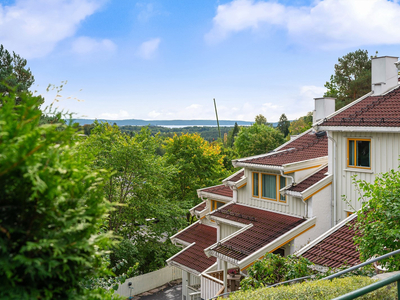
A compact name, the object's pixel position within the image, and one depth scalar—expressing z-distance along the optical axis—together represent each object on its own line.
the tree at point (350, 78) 40.81
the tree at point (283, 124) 120.81
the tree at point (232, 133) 119.29
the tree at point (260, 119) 118.25
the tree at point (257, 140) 55.91
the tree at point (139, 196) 24.69
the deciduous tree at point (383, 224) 7.77
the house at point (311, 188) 13.19
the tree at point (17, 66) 24.83
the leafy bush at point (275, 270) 10.27
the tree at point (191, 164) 34.19
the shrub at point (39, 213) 2.82
